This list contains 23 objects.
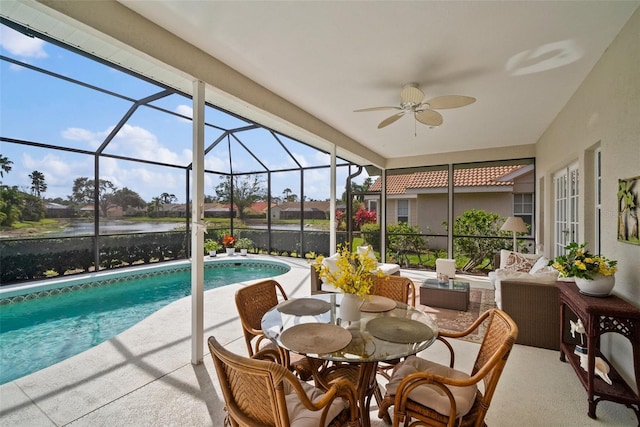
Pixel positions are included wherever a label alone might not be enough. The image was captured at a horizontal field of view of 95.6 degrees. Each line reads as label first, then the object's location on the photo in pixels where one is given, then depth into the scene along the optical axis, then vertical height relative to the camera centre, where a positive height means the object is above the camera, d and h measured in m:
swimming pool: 3.29 -1.59
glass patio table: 1.54 -0.74
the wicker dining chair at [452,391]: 1.35 -0.96
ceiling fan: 2.90 +1.14
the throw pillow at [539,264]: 4.09 -0.75
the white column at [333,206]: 5.37 +0.12
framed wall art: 2.08 +0.01
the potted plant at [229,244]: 9.03 -1.00
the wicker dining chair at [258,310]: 1.99 -0.79
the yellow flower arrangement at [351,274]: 1.92 -0.42
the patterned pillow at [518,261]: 4.54 -0.78
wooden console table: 1.92 -0.83
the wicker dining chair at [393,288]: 2.70 -0.72
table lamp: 5.35 -0.24
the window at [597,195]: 3.09 +0.19
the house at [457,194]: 6.78 +0.46
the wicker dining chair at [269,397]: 1.07 -0.78
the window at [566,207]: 3.97 +0.08
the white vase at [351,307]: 1.99 -0.65
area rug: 3.53 -1.43
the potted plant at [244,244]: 9.40 -1.03
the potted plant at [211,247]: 8.64 -1.05
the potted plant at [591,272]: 2.21 -0.47
